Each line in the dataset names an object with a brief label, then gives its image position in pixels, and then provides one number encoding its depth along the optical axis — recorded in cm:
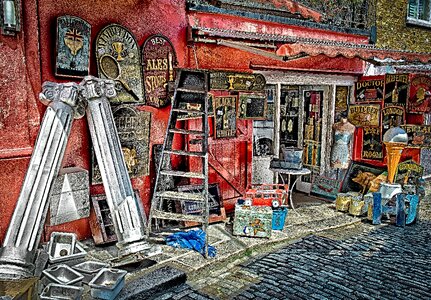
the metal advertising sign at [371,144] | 916
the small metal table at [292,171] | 734
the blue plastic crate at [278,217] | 679
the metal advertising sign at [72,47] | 544
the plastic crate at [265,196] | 698
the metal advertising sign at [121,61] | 589
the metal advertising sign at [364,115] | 911
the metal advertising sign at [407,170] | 898
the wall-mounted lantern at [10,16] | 492
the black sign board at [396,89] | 849
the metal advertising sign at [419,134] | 852
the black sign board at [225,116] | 734
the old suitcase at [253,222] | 639
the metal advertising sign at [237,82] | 712
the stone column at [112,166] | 486
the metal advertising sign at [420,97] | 849
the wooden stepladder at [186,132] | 560
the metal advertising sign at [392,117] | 868
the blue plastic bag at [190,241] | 579
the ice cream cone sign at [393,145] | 776
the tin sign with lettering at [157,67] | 640
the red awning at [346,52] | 611
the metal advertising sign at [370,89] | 901
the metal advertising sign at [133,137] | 614
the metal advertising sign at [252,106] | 767
